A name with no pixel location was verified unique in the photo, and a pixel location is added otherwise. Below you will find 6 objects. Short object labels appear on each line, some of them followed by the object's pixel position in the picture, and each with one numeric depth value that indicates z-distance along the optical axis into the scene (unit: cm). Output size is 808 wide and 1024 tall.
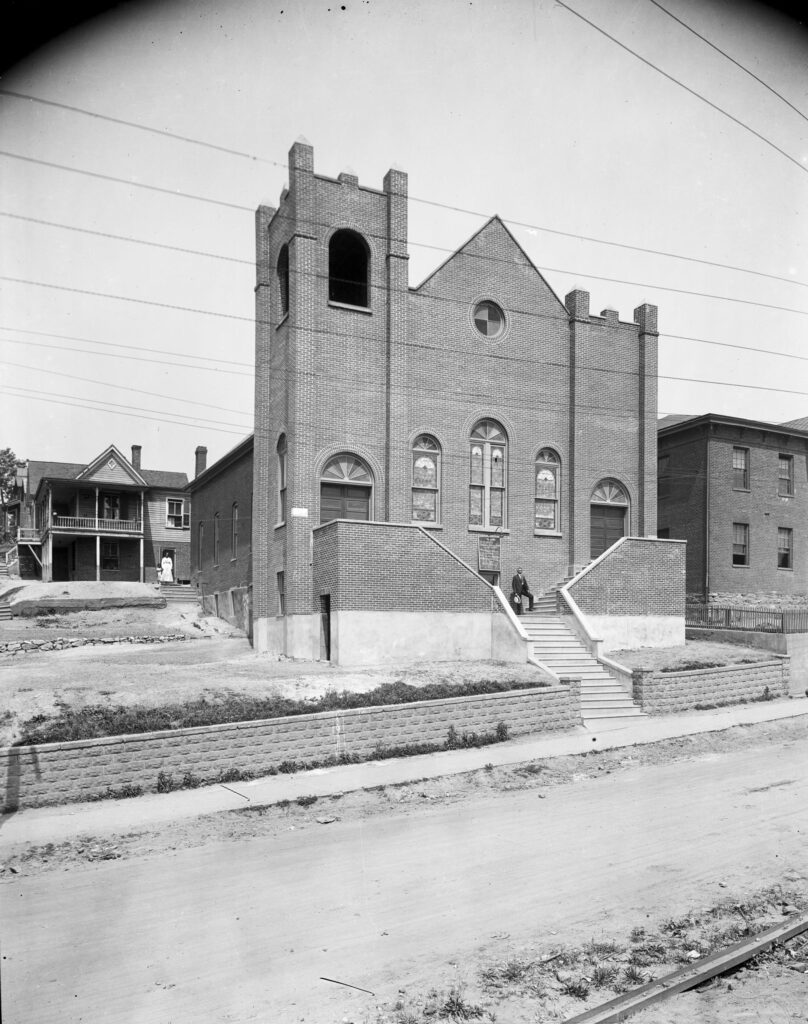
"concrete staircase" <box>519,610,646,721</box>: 1855
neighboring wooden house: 4475
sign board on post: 2538
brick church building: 2211
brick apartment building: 3494
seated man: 2455
